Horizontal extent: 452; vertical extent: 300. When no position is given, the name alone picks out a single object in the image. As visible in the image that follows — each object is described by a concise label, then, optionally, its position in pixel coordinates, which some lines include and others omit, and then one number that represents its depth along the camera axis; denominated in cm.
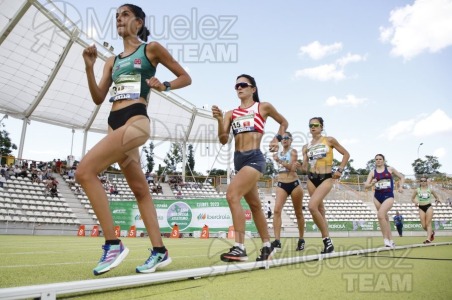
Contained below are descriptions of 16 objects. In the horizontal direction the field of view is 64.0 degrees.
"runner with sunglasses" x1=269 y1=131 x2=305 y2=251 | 743
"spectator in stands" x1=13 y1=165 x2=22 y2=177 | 2378
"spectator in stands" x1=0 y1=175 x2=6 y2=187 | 2142
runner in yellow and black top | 629
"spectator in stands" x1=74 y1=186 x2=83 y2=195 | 2549
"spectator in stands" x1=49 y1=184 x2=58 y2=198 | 2336
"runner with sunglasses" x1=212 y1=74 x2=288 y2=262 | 433
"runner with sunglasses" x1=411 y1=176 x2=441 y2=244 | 1121
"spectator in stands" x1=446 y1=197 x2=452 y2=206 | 3314
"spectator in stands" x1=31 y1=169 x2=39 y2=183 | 2402
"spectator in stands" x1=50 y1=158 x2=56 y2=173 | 2802
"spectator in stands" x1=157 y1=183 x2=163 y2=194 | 2978
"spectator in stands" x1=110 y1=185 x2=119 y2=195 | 2622
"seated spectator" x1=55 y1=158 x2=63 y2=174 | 2818
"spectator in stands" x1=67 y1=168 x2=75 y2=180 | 2697
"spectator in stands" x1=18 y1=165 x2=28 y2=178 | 2408
